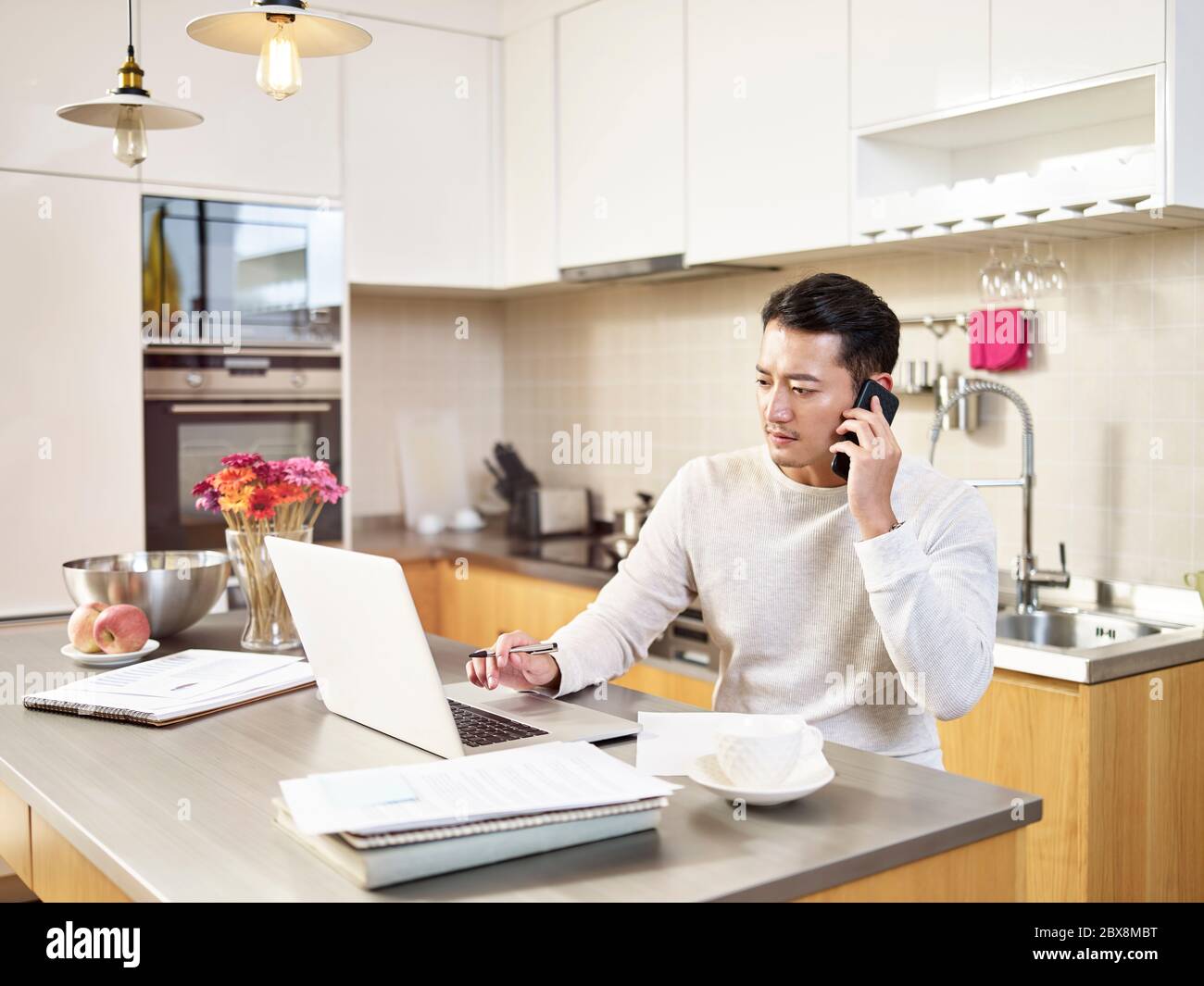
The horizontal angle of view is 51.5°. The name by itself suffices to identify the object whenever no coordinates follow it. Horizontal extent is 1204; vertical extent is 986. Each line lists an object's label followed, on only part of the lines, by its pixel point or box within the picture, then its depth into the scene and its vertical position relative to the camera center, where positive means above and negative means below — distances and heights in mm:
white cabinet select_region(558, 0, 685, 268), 3373 +853
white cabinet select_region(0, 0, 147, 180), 3141 +911
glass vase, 2121 -279
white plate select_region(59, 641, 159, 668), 1996 -363
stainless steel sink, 2613 -430
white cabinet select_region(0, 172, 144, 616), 3180 +137
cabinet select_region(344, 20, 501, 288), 3771 +846
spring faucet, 2734 -259
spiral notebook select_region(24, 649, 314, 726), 1681 -367
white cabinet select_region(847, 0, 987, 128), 2527 +785
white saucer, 1233 -360
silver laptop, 1383 -288
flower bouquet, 2102 -136
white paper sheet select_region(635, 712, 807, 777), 1414 -378
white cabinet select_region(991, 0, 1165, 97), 2234 +725
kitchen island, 1078 -389
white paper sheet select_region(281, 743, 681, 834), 1093 -339
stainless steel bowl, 2109 -267
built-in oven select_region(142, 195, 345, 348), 3389 +446
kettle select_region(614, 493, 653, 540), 3621 -254
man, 1642 -207
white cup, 1246 -327
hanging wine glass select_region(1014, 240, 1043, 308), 2631 +321
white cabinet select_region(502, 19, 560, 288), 3861 +877
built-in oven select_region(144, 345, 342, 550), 3424 +38
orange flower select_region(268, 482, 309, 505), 2119 -104
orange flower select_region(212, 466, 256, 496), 2098 -82
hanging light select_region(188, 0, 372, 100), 1741 +578
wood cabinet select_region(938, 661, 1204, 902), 2211 -633
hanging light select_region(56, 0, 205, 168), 2072 +538
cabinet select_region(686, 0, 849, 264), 2865 +731
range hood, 3398 +454
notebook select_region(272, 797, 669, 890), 1057 -365
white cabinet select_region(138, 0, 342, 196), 3357 +881
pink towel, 2846 +208
